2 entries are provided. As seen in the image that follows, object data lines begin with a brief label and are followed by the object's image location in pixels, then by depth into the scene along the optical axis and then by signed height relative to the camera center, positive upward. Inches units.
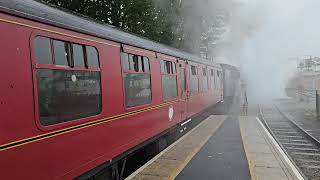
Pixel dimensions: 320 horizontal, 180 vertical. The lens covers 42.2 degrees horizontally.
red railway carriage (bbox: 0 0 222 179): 138.1 -4.7
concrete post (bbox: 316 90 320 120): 757.3 -58.6
